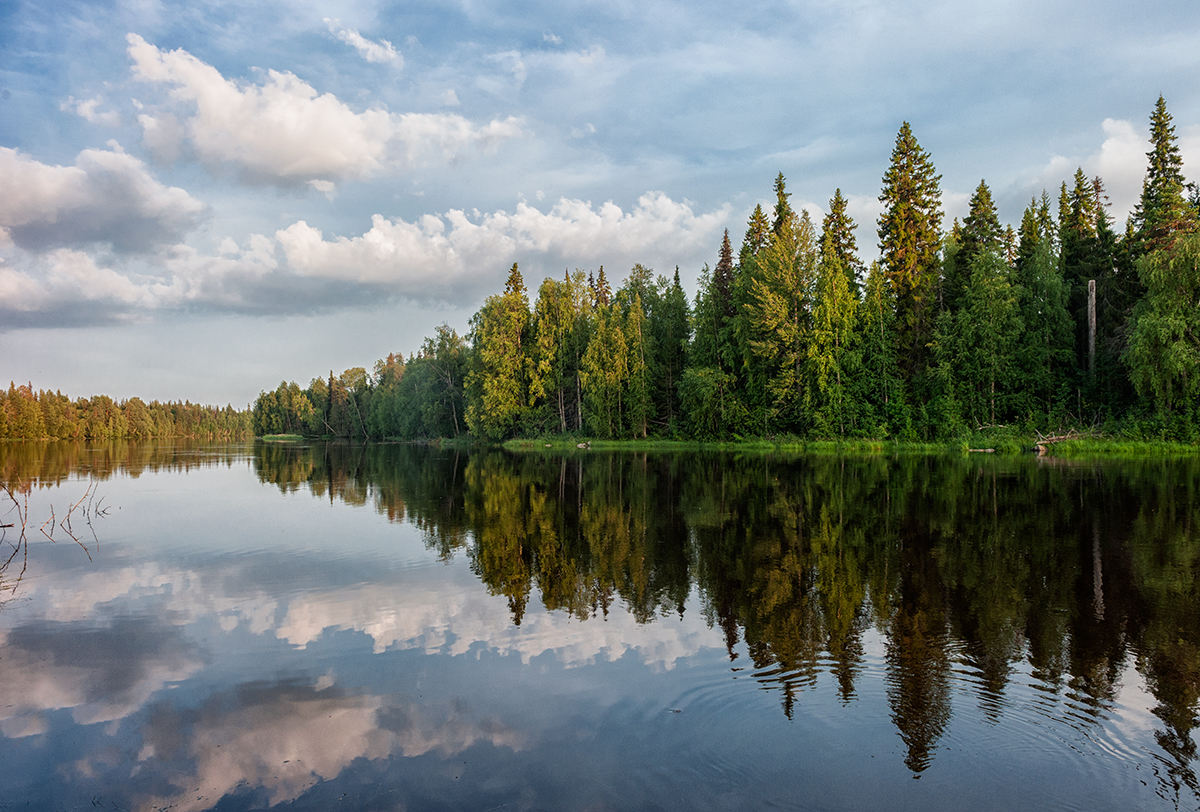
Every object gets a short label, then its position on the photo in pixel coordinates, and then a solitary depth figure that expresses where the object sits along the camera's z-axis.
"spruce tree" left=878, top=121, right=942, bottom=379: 49.34
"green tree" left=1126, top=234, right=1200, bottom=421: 35.31
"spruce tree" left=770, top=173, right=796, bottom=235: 55.97
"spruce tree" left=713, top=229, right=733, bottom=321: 57.28
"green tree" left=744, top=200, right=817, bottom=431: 49.72
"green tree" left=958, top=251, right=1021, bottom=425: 44.47
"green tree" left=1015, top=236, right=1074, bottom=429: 45.19
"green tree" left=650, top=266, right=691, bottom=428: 63.34
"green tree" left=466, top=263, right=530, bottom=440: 66.88
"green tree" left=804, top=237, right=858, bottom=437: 48.25
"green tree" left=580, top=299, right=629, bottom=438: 59.69
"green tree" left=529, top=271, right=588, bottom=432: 67.12
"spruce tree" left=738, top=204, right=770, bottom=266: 58.09
